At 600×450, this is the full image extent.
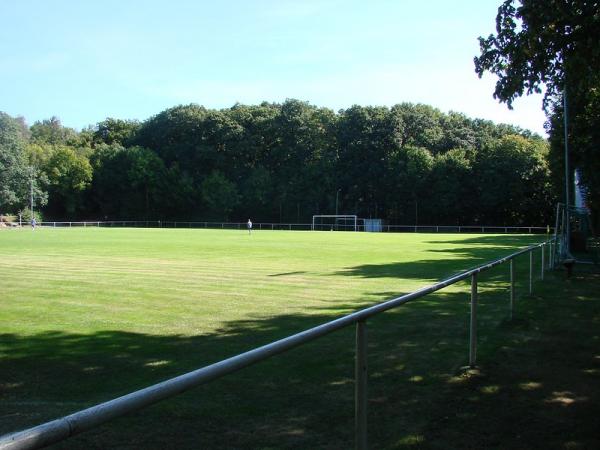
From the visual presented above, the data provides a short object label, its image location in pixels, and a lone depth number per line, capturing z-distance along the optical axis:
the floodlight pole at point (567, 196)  21.05
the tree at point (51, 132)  128.90
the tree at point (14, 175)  88.44
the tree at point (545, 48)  9.48
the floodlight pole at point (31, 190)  85.56
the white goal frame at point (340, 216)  78.81
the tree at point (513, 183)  69.25
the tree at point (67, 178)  95.00
